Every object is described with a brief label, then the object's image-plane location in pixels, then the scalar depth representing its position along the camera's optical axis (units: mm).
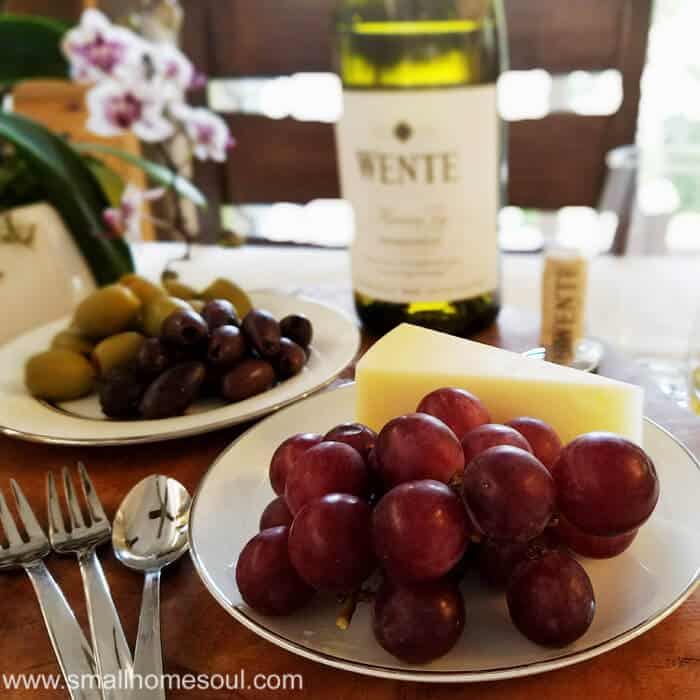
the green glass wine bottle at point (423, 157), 587
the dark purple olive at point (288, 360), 518
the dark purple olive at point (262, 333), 513
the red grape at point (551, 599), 255
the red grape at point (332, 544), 264
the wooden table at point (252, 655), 274
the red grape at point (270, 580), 273
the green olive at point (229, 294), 624
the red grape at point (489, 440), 288
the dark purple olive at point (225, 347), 500
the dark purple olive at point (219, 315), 523
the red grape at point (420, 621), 251
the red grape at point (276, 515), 315
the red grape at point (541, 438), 301
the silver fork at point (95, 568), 277
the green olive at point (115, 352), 541
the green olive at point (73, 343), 557
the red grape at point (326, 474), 287
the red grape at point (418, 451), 279
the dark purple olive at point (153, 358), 497
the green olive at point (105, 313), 561
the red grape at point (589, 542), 293
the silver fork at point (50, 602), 276
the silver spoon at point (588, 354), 521
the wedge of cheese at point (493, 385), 333
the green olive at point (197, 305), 573
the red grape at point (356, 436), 314
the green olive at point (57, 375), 521
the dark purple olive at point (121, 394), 491
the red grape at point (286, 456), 333
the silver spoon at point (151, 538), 290
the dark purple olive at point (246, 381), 496
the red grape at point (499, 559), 277
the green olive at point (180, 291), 618
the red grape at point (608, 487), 265
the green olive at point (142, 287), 594
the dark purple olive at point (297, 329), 549
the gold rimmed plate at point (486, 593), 254
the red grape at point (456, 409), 318
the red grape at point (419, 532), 252
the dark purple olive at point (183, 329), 492
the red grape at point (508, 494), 251
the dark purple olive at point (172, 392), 481
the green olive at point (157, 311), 553
